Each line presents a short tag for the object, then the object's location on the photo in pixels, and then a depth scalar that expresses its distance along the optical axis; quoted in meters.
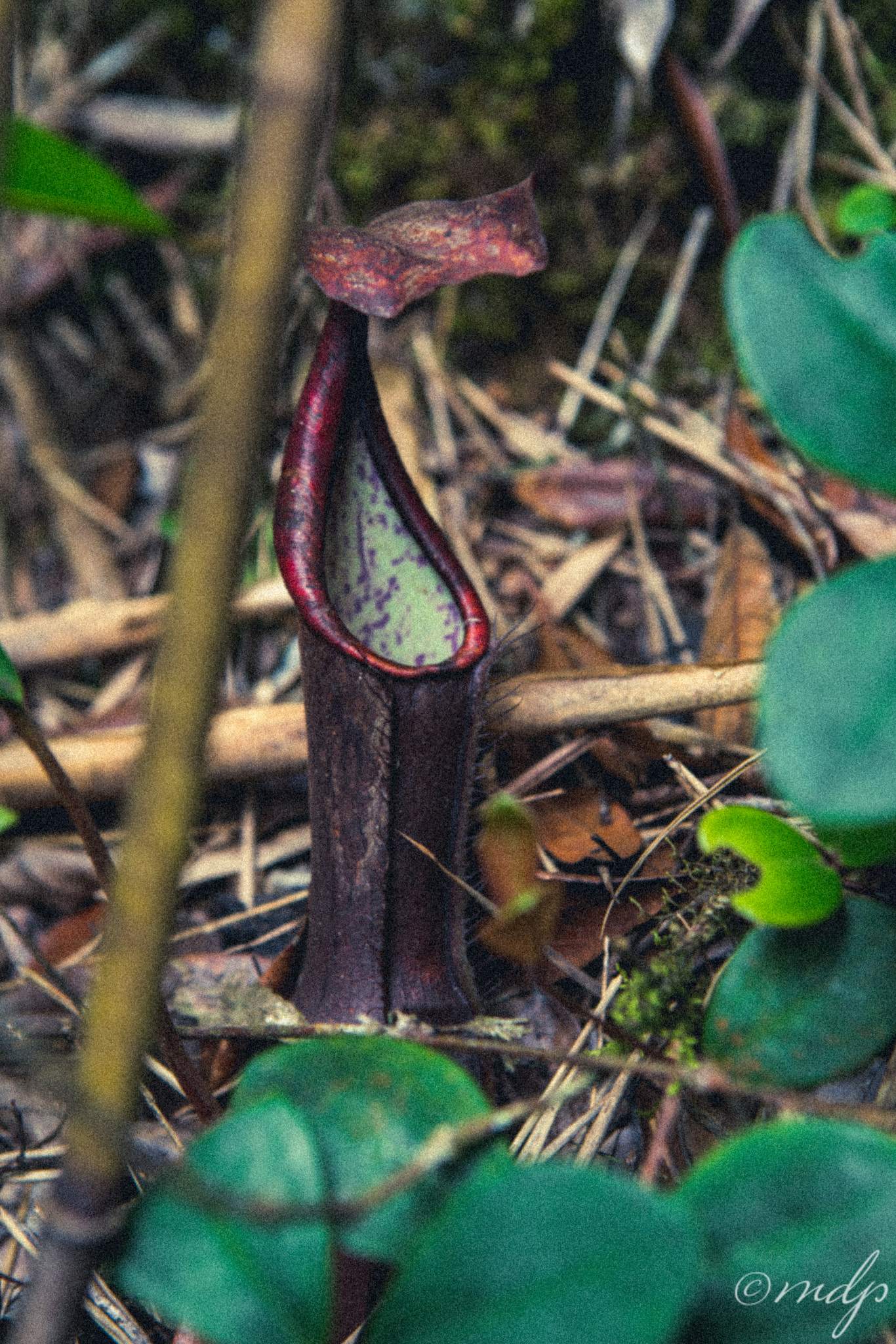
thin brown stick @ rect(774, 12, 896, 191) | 0.77
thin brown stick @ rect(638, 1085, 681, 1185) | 0.59
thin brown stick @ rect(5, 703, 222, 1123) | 0.62
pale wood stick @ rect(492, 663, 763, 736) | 0.68
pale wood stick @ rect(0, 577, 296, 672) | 0.77
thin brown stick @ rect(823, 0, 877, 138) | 0.77
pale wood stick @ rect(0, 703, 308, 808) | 0.71
